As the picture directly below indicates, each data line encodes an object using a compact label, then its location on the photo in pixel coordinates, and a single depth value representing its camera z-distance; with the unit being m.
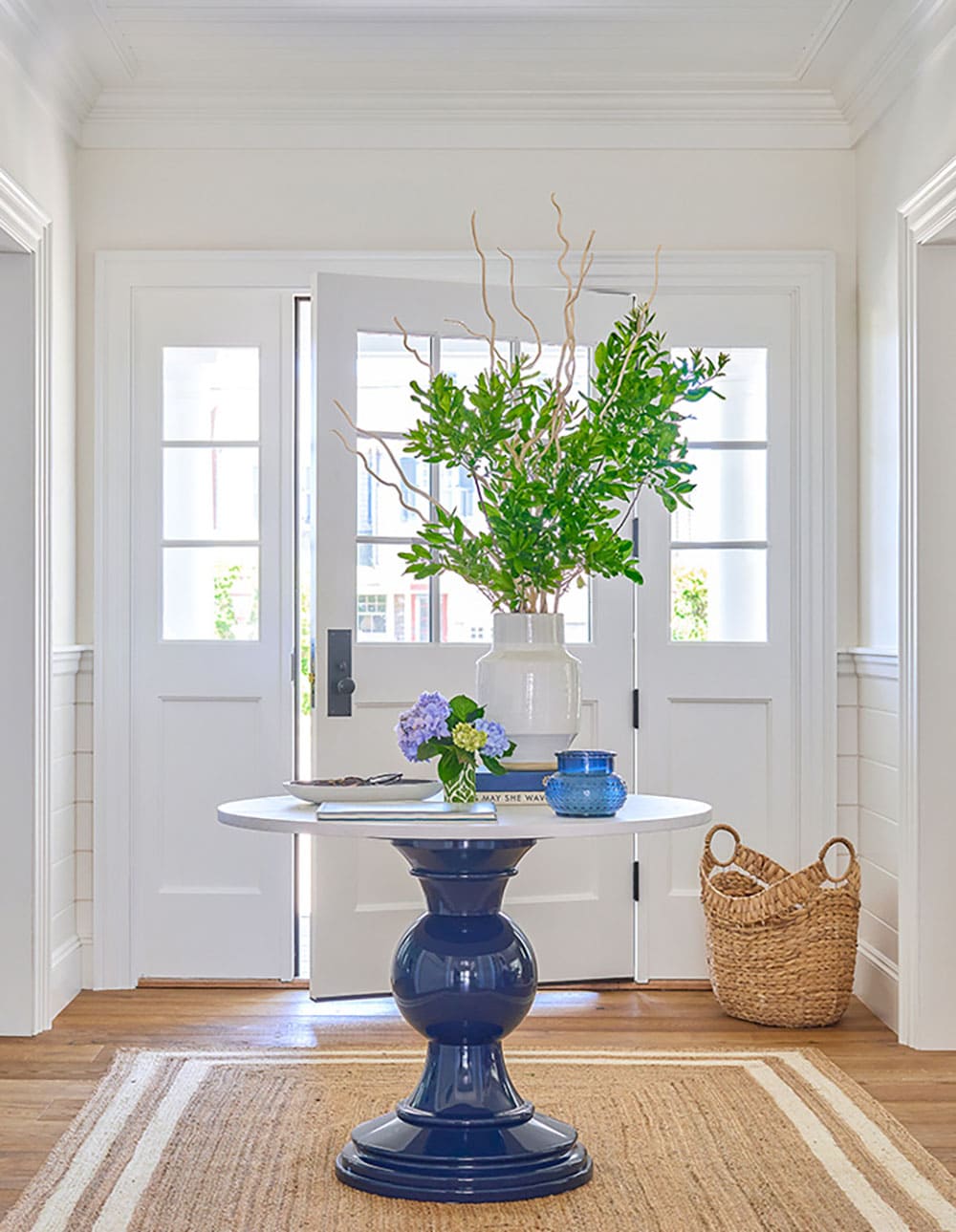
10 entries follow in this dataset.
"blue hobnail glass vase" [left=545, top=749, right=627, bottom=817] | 2.56
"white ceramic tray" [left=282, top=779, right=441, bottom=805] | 2.71
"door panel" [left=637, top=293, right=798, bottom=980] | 4.38
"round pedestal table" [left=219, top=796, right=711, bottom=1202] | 2.64
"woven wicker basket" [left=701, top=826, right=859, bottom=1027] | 3.85
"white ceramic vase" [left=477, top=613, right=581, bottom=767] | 2.83
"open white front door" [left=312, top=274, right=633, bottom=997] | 4.14
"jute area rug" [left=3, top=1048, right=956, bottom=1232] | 2.56
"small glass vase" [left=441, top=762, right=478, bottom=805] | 2.66
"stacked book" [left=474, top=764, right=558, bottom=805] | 2.76
